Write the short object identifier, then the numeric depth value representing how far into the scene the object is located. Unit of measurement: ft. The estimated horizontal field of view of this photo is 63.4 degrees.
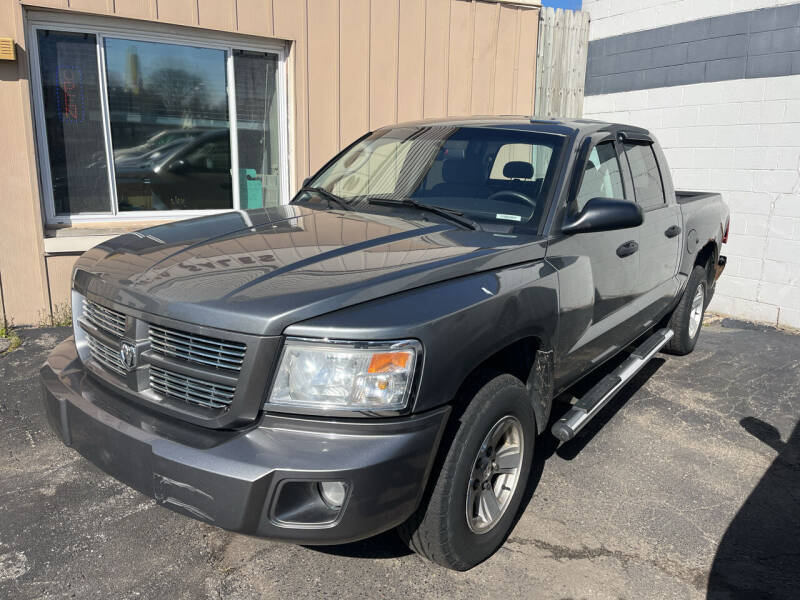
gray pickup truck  7.04
